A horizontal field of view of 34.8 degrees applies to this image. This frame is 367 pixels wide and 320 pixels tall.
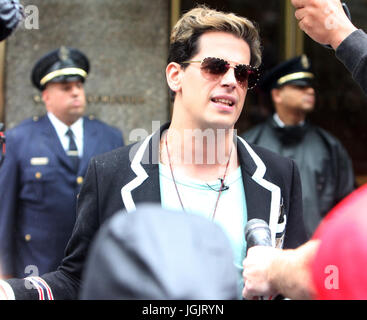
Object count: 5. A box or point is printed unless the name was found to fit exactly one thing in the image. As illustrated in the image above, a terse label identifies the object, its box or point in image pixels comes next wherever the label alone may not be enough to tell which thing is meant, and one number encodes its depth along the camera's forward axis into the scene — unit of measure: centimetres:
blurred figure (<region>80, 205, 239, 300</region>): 113
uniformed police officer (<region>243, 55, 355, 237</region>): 507
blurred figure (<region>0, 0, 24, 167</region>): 193
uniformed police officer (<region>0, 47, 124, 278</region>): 453
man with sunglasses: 270
